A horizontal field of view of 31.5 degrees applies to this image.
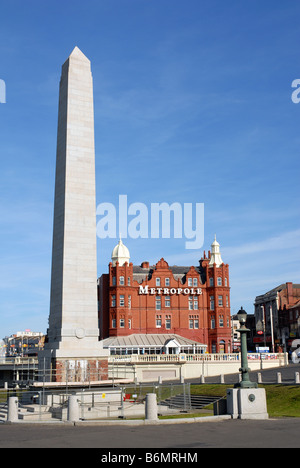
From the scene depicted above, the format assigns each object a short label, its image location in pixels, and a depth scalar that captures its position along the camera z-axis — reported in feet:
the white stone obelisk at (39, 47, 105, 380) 99.30
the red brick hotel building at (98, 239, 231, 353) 289.33
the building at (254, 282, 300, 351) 355.56
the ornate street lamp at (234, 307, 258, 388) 69.82
